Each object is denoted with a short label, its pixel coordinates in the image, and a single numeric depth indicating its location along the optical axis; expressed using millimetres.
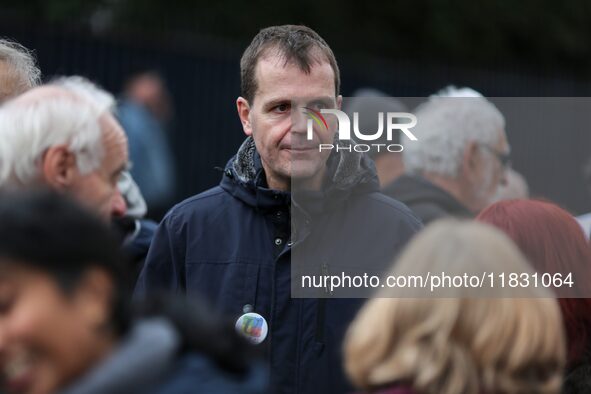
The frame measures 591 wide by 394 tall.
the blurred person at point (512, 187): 7973
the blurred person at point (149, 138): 19297
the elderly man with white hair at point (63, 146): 6480
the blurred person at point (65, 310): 4656
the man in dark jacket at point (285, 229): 7488
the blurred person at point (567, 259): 6973
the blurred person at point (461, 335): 5152
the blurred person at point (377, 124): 7652
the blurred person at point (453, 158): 8187
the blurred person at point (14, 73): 8164
